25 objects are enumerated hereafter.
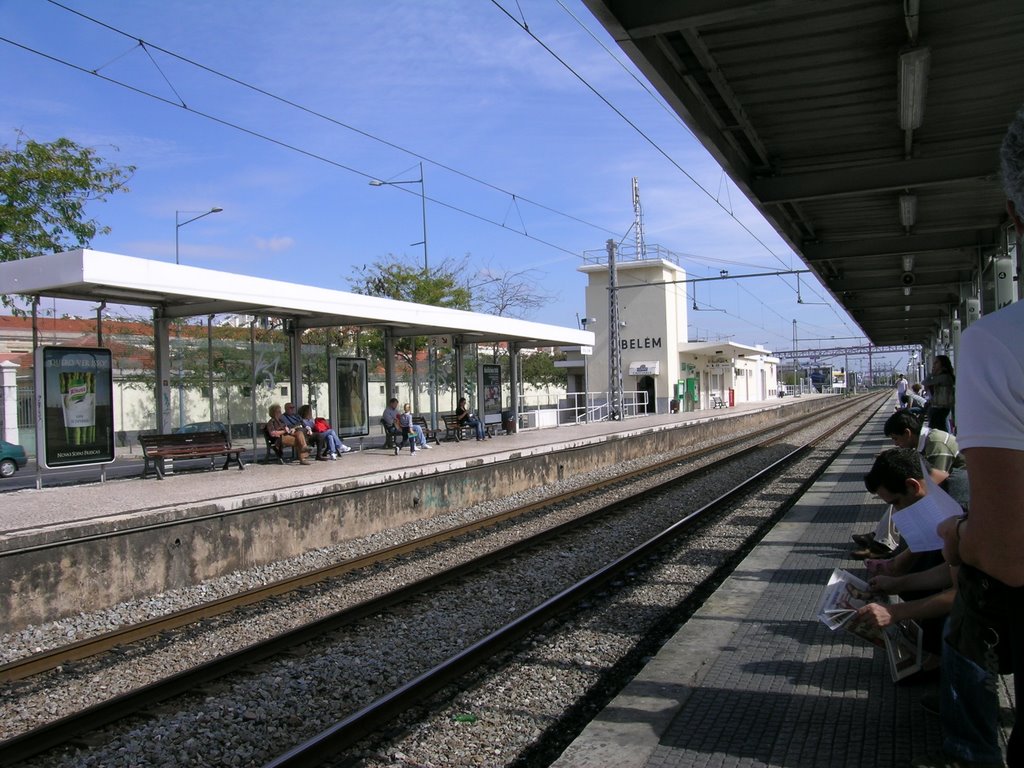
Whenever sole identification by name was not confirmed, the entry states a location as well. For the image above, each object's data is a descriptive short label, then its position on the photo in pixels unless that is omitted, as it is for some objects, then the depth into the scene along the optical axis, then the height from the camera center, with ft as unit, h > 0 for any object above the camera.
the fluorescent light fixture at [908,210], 33.24 +7.09
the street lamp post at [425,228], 93.56 +21.93
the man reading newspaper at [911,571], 11.19 -2.91
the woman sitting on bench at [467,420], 73.61 -3.06
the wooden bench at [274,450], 52.19 -3.87
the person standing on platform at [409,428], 61.72 -3.05
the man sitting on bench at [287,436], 52.08 -2.88
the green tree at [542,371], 203.21 +3.41
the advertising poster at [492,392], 81.30 -0.66
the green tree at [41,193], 58.65 +15.01
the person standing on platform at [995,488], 6.25 -0.90
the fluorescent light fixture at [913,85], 19.21 +7.38
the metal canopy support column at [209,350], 49.65 +2.60
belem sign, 164.35 +7.83
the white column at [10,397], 69.93 +0.04
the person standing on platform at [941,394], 37.83 -0.92
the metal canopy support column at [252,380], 52.80 +0.74
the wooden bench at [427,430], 69.82 -3.85
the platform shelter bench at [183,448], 44.14 -3.07
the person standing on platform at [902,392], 66.64 -1.38
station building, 161.58 +7.55
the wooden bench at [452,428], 73.00 -3.73
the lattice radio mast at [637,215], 211.00 +43.14
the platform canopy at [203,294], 36.01 +5.18
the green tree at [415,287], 124.77 +15.64
